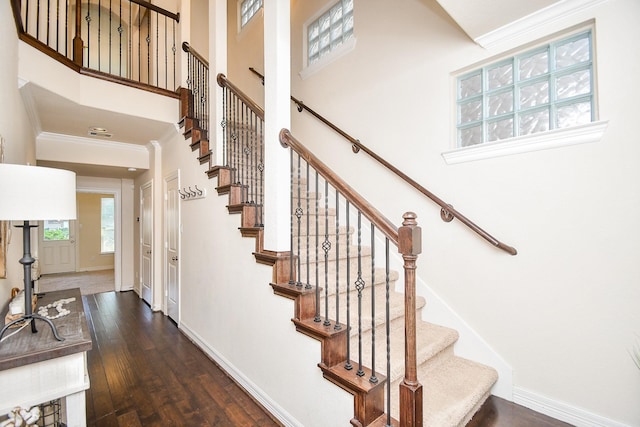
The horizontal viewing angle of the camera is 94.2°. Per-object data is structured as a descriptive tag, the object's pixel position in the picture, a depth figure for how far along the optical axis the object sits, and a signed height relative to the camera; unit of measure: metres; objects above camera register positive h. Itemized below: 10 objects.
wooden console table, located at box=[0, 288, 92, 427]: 1.30 -0.71
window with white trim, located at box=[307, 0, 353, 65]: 3.35 +2.20
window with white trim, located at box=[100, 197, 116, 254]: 8.80 -0.31
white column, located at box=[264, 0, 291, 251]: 2.02 +0.67
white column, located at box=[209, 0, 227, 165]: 2.86 +1.52
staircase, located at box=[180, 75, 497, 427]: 1.55 -0.84
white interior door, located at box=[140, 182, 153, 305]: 4.70 -0.41
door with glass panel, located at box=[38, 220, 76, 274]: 7.71 -0.82
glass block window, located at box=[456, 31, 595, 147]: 1.89 +0.83
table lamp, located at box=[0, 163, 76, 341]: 1.25 +0.09
